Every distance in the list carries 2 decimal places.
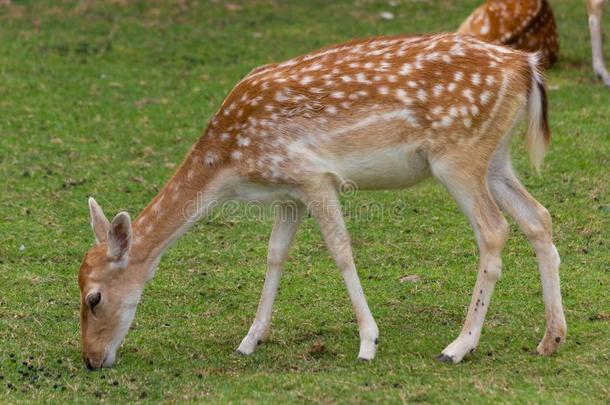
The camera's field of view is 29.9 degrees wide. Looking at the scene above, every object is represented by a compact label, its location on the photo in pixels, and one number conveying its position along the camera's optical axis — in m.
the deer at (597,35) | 12.30
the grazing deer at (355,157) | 6.59
